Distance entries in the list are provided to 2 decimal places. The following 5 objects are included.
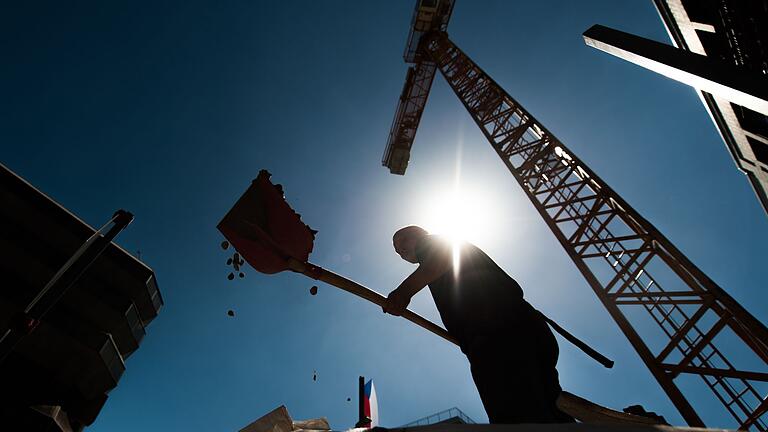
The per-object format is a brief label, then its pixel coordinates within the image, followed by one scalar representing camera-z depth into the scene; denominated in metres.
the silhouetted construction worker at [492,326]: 1.96
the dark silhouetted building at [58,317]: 10.39
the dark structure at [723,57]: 3.23
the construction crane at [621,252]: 7.44
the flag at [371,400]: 5.40
